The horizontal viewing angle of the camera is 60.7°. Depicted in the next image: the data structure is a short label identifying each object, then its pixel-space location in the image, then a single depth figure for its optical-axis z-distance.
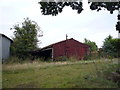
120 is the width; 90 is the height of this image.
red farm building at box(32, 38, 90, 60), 15.18
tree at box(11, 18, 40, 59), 16.32
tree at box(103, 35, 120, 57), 12.42
